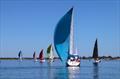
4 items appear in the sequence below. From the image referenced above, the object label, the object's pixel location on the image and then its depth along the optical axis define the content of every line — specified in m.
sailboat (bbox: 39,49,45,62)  131.62
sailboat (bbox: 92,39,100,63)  118.81
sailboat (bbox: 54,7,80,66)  77.50
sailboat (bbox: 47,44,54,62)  122.50
